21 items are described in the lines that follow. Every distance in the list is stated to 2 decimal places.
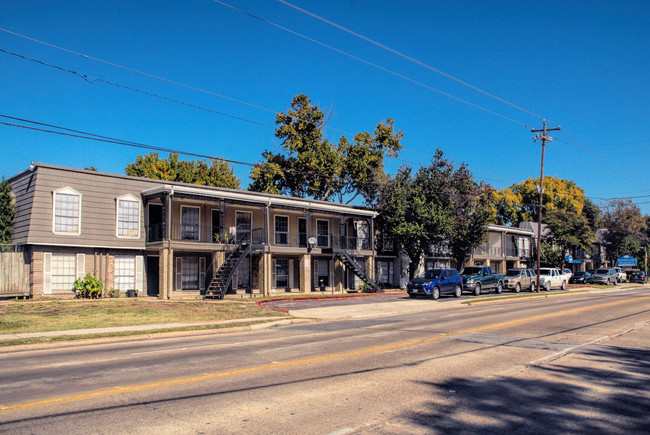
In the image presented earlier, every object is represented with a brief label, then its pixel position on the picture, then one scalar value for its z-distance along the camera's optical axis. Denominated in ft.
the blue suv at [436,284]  101.04
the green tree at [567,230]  193.26
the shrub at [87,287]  88.28
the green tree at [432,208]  132.67
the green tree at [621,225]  245.24
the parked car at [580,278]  183.83
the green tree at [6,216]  91.97
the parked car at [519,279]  128.97
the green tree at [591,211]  286.87
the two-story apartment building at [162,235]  88.38
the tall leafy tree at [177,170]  161.79
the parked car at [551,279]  137.59
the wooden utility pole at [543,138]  132.08
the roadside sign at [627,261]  232.32
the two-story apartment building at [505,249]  186.70
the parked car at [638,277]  205.36
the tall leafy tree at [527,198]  281.54
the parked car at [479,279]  115.14
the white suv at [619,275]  191.61
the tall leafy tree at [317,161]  164.76
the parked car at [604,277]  180.67
